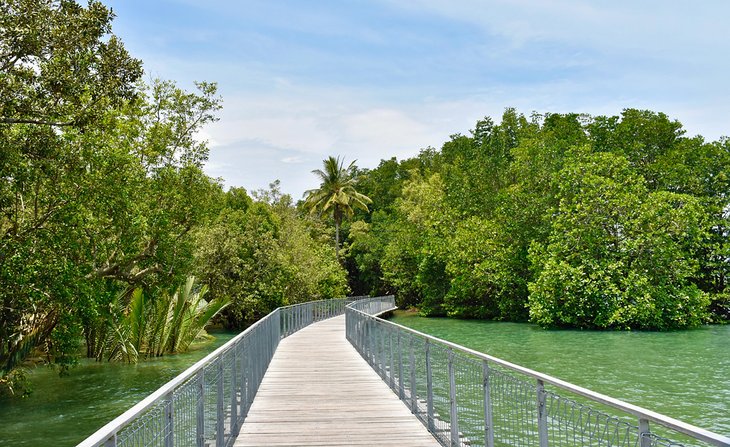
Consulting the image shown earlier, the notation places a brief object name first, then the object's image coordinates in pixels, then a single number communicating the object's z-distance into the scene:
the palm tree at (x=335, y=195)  62.50
